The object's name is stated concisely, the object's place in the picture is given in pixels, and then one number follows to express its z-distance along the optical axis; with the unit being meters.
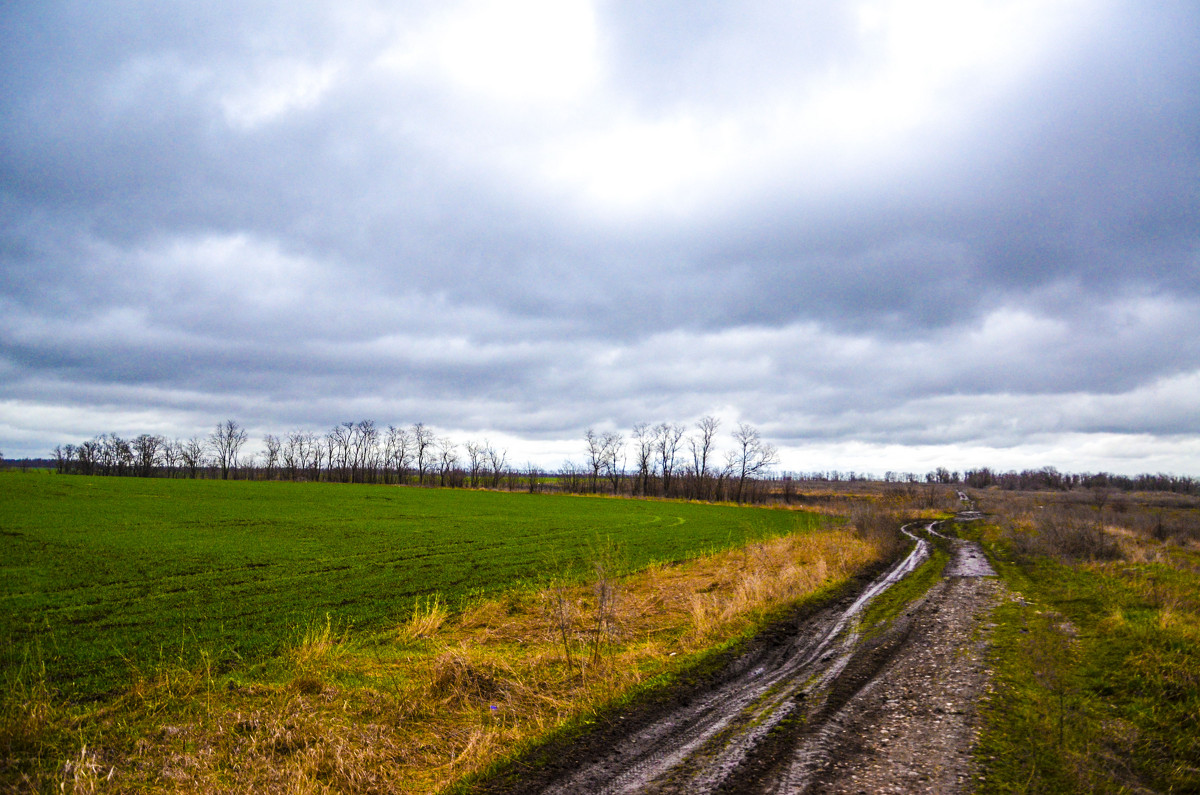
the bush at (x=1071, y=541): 24.76
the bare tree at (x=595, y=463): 136.36
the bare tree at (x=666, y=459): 126.95
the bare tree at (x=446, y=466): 155.00
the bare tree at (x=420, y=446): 160.81
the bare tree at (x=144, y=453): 155.88
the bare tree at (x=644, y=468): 127.19
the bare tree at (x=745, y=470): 112.88
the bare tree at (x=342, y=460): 158.25
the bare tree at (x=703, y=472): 118.44
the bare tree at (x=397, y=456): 163.88
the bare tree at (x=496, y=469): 152.27
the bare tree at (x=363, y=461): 155.84
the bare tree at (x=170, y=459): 171.30
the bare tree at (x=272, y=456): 176.54
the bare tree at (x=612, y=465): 134.00
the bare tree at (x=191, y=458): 170.88
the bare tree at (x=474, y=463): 158.25
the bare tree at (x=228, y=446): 182.51
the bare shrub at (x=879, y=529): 31.66
